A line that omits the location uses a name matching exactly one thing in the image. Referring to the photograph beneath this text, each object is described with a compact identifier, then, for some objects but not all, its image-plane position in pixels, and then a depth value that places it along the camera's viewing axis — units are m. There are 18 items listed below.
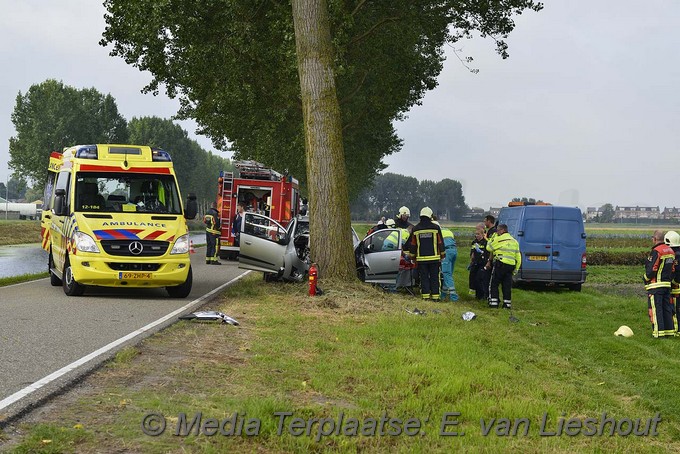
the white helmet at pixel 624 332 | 12.58
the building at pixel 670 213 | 186.10
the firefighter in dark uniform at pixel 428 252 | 15.84
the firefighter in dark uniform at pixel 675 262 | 12.47
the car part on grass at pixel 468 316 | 12.95
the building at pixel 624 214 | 186.75
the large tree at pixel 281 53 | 18.97
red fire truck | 28.89
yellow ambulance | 13.77
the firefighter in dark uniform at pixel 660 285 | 12.12
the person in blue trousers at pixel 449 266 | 17.20
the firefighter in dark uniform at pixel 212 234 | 25.20
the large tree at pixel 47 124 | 76.75
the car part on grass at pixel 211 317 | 10.98
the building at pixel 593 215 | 188.77
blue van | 20.80
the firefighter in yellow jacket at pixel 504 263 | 15.70
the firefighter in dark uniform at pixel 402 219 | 18.39
